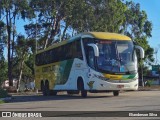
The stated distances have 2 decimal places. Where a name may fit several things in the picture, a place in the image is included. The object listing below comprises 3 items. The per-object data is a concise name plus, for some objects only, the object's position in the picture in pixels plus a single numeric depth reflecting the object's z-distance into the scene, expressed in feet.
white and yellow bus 79.46
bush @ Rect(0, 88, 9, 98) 95.02
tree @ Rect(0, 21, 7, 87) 167.80
